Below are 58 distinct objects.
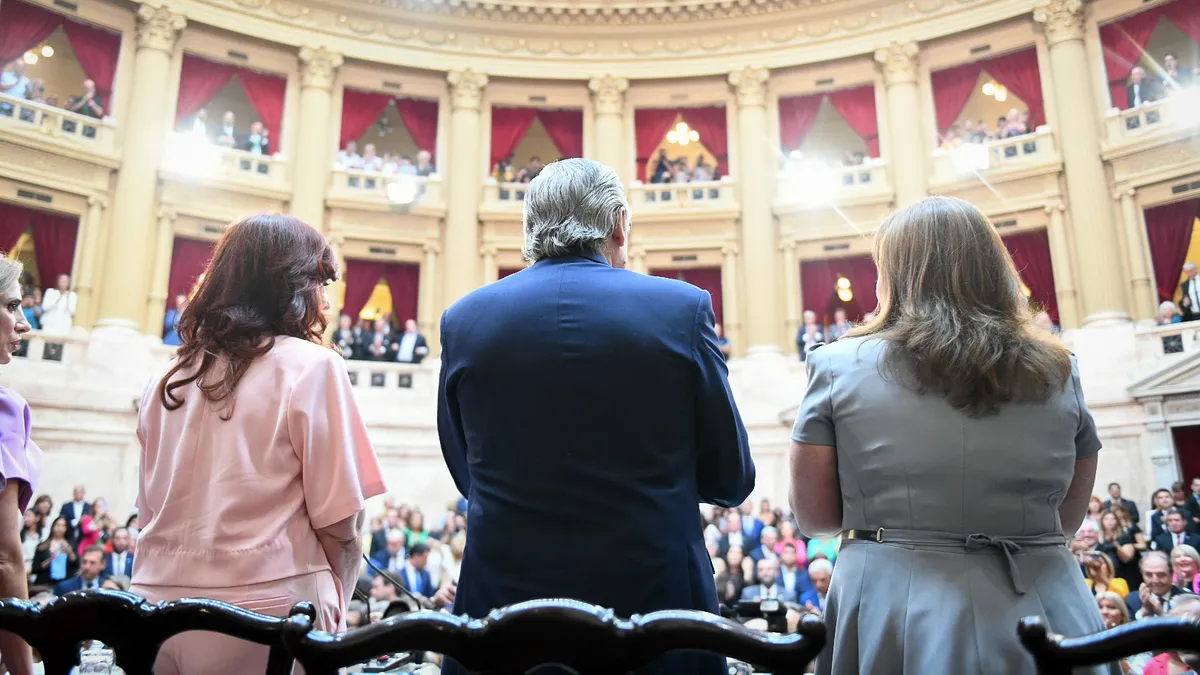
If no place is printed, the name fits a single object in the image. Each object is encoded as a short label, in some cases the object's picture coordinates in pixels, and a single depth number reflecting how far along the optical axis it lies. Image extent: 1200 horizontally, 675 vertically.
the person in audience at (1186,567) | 5.71
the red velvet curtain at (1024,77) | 14.84
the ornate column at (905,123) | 15.16
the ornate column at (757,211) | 15.49
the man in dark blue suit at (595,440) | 1.61
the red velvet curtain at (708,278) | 16.25
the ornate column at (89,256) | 13.41
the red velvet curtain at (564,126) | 17.08
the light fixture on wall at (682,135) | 16.98
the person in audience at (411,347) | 14.69
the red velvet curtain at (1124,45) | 13.95
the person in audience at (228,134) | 14.98
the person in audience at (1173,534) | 8.05
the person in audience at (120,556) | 8.51
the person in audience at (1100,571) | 6.25
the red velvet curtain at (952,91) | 15.44
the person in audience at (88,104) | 13.81
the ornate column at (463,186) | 15.84
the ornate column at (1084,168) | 13.42
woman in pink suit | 1.75
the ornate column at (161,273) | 13.90
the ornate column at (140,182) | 13.53
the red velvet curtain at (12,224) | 13.08
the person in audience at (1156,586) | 5.40
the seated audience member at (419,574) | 8.80
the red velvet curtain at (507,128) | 16.89
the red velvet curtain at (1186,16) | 13.45
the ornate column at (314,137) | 15.20
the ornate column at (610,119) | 16.48
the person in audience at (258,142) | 15.16
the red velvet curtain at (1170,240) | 13.30
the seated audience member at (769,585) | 7.64
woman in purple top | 2.17
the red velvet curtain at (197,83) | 14.95
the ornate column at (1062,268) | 13.84
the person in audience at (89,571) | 7.45
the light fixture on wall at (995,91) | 15.77
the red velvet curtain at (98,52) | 14.04
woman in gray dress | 1.64
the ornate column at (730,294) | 15.74
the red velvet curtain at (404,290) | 16.16
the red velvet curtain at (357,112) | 16.17
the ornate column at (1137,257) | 13.25
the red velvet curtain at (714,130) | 16.83
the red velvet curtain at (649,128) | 17.00
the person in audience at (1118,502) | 9.22
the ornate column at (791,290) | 15.62
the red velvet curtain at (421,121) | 16.58
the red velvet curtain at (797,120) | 16.34
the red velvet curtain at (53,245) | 13.38
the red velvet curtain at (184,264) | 14.42
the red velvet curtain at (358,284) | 15.88
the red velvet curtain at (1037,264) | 14.34
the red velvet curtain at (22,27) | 13.34
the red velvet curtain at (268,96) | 15.53
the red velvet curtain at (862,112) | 16.00
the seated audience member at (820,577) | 7.30
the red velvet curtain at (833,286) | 15.84
